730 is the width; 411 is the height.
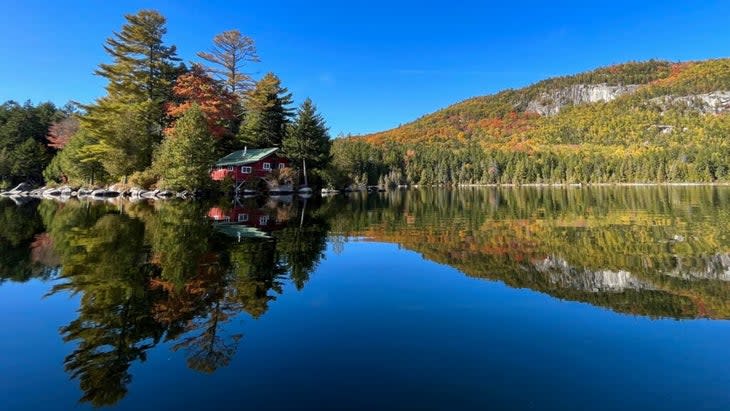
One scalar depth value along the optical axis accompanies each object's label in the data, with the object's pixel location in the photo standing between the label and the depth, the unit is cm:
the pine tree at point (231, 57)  5119
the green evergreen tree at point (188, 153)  3806
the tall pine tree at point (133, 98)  4394
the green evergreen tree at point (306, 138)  5253
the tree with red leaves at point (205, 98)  4559
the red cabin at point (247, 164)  4747
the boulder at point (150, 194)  4162
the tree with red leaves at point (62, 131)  6256
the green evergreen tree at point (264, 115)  5403
